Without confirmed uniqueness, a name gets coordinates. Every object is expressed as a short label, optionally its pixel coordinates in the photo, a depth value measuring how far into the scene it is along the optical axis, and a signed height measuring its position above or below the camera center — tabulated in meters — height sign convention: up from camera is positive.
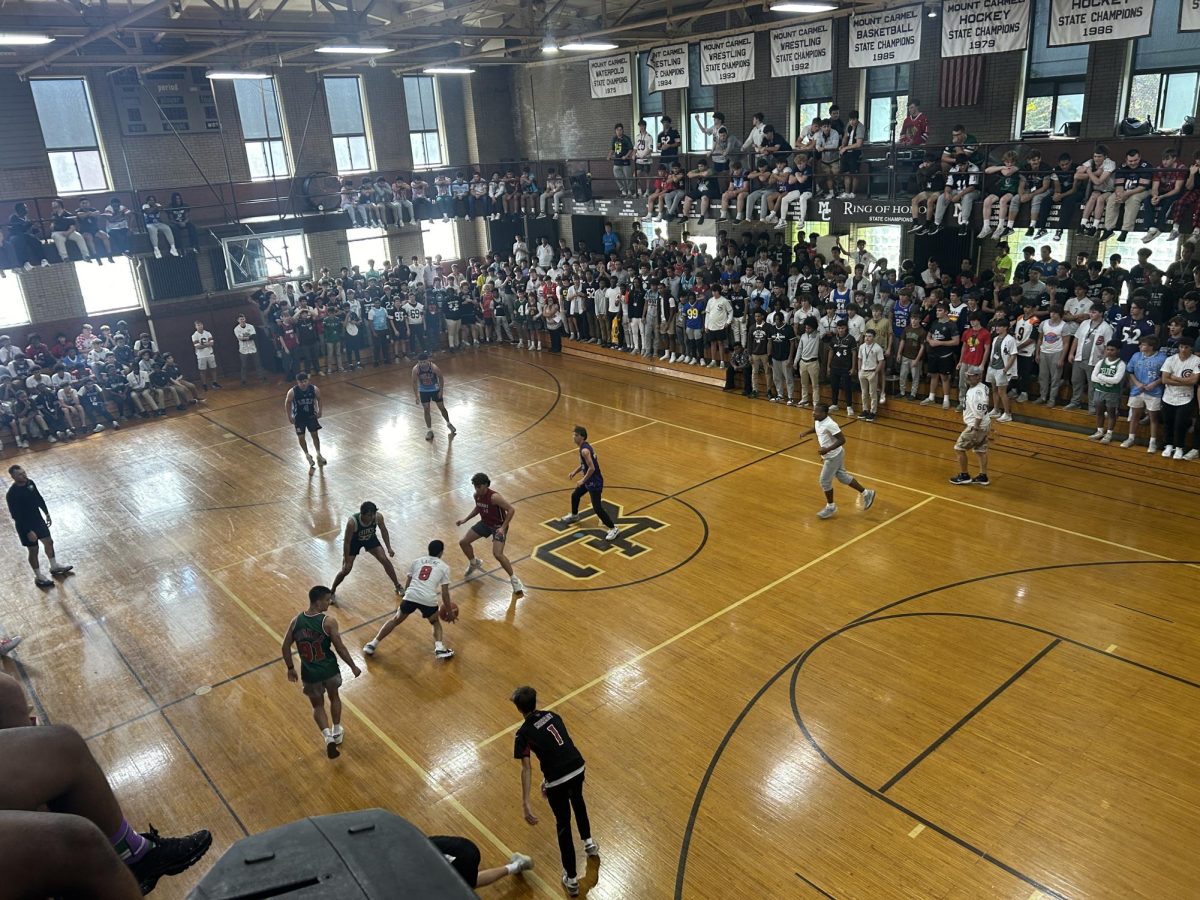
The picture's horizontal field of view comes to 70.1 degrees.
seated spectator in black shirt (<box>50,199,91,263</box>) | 19.44 -0.62
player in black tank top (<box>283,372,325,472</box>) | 14.20 -3.52
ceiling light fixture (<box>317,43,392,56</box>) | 15.96 +2.43
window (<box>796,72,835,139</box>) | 21.03 +1.27
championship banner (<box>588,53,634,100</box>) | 19.27 +1.93
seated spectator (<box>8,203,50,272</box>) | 18.86 -0.74
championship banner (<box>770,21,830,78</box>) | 15.61 +1.83
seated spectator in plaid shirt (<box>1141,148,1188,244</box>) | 12.97 -0.98
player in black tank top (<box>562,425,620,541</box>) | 11.28 -4.00
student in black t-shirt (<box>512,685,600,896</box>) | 5.81 -3.81
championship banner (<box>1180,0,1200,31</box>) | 11.80 +1.46
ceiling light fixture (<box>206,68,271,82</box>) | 18.92 +2.47
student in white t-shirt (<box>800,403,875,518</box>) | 11.53 -3.97
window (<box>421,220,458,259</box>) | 28.99 -2.02
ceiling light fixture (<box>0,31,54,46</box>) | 12.98 +2.43
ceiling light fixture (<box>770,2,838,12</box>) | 13.34 +2.17
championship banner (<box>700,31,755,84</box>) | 16.52 +1.83
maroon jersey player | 10.23 -3.99
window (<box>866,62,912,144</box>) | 19.44 +1.06
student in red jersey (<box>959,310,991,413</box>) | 14.09 -3.18
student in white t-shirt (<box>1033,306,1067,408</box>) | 13.73 -3.41
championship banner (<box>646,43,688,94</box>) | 18.28 +1.94
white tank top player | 8.91 -4.06
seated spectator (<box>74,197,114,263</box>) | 19.92 -0.64
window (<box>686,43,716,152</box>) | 23.51 +1.42
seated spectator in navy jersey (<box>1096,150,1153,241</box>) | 13.34 -0.94
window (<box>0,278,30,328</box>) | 21.41 -2.36
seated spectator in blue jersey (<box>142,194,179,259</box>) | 21.02 -0.69
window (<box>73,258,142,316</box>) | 22.67 -2.22
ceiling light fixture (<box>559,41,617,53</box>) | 16.91 +2.34
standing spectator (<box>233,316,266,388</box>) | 21.94 -3.67
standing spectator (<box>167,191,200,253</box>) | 21.61 -0.62
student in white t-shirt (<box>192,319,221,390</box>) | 21.61 -3.75
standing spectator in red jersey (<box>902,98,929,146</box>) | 16.59 +0.29
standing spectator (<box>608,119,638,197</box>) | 22.20 +0.14
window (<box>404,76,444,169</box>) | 27.88 +1.82
